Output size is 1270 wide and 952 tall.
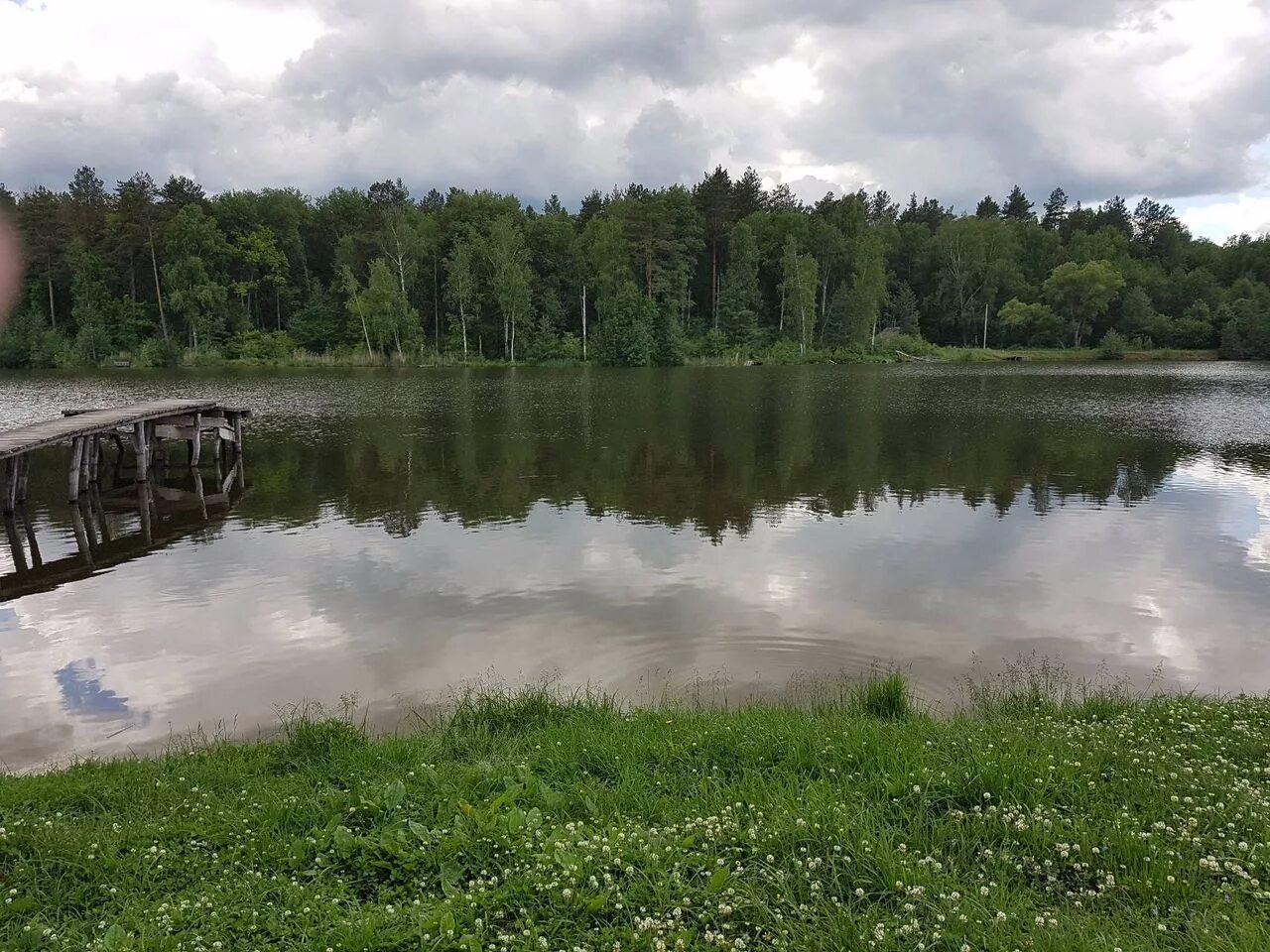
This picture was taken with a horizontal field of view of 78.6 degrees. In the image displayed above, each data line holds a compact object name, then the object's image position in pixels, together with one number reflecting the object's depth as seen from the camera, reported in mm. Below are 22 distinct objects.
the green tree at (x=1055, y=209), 135250
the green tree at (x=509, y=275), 76062
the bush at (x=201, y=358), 71750
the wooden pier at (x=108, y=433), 18016
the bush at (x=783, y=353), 81438
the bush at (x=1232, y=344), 85688
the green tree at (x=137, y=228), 76188
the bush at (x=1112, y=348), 89125
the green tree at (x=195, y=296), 74875
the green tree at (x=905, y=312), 96688
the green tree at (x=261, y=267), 82125
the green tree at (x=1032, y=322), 94188
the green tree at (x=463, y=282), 76000
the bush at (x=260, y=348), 75250
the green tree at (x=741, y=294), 85812
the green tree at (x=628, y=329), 78000
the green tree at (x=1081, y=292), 92062
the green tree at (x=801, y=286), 84500
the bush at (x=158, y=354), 69875
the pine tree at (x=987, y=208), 136625
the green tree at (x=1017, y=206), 135125
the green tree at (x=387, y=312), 74625
